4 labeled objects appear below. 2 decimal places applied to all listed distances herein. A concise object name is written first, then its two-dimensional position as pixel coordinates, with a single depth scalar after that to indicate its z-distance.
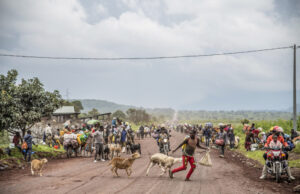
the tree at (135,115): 115.75
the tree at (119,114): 116.88
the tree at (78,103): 123.20
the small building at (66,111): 50.38
